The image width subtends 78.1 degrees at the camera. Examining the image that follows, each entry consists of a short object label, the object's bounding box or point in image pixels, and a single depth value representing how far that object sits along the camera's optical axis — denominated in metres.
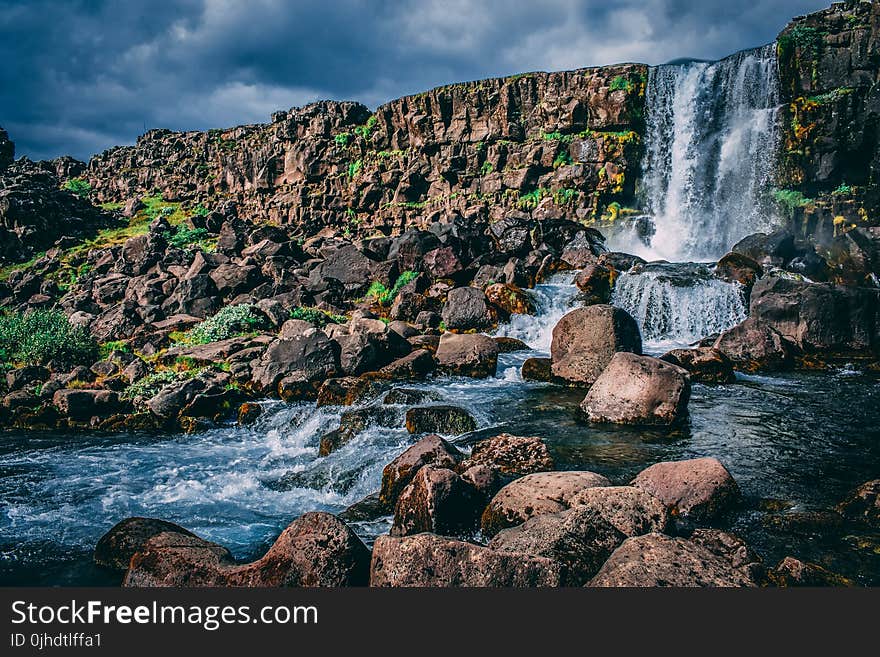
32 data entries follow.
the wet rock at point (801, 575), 5.16
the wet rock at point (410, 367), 16.31
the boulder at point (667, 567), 4.61
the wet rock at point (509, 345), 18.55
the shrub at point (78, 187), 58.81
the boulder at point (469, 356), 16.77
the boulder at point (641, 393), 10.88
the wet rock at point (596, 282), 22.70
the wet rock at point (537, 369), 15.53
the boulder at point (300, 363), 16.19
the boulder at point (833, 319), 16.52
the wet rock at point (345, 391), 14.45
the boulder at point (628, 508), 5.89
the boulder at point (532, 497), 6.63
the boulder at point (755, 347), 16.00
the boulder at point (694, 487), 6.93
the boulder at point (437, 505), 6.67
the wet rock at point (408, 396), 13.42
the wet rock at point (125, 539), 6.62
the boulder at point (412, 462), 8.06
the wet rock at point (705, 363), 14.57
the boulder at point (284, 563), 5.13
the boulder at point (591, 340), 14.21
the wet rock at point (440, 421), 11.52
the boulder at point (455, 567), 4.74
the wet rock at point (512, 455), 8.84
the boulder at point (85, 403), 14.82
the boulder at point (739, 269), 21.19
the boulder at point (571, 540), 5.25
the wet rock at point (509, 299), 21.56
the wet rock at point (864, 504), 6.70
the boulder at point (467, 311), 21.12
